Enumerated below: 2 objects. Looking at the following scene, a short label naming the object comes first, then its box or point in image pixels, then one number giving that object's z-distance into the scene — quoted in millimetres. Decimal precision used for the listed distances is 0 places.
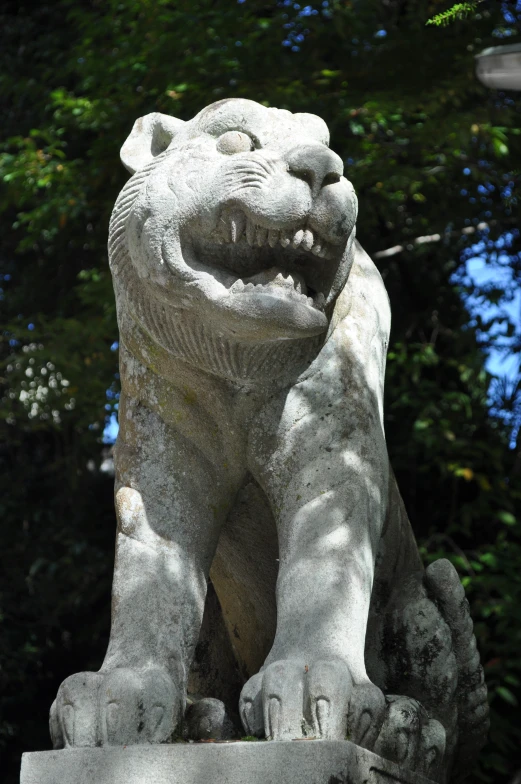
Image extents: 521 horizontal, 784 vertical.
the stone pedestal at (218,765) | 2678
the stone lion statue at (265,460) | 2803
